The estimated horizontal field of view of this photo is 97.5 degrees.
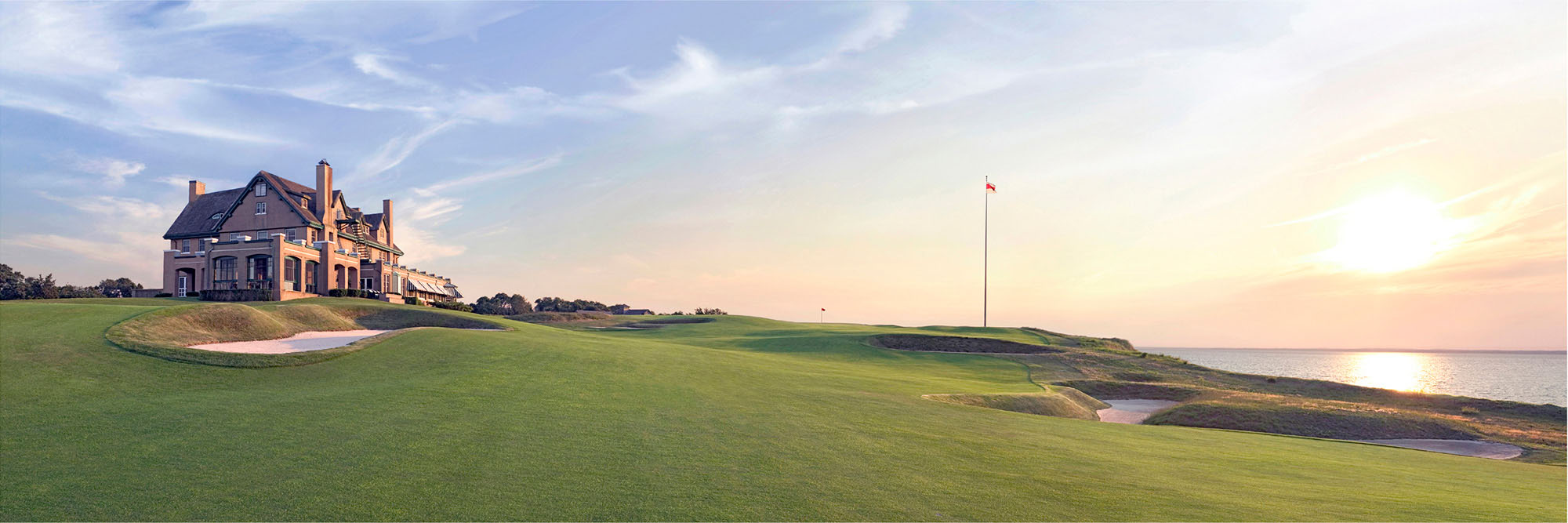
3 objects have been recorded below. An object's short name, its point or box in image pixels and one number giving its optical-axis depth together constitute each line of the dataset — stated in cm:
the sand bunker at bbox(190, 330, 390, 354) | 2556
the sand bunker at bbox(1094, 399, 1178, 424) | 2805
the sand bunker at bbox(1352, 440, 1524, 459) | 2262
